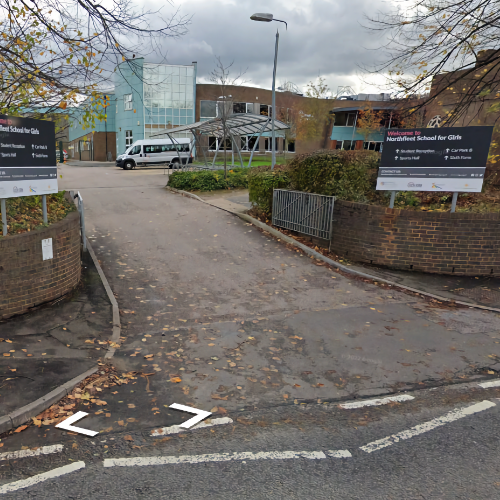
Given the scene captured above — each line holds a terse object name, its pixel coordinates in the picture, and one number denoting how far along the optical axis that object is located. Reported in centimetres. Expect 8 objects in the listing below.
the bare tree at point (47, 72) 705
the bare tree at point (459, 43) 858
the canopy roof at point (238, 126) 2442
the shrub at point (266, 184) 1409
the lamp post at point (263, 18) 1692
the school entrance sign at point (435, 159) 964
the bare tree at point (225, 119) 2269
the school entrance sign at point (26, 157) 675
